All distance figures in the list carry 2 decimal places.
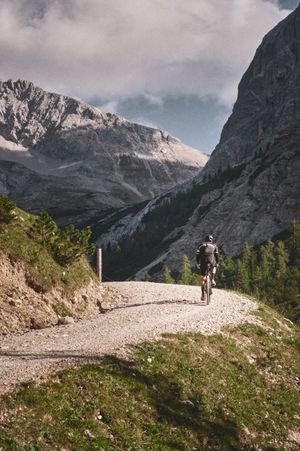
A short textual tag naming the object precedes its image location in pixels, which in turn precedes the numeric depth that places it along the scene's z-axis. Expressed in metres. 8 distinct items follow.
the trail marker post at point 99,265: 27.28
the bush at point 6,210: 19.86
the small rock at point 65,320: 18.20
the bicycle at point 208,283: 22.20
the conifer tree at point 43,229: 21.16
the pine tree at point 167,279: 102.34
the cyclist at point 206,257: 22.16
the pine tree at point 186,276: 104.14
